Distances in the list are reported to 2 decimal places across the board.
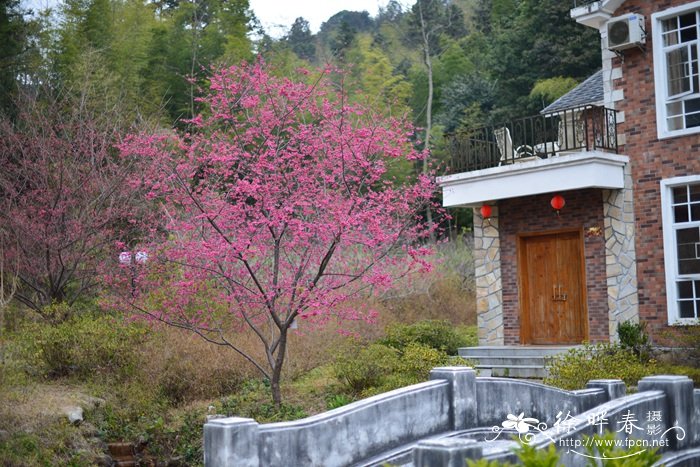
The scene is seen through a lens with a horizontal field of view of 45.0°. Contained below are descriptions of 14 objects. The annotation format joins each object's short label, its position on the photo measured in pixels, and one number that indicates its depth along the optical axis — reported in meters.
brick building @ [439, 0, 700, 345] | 11.89
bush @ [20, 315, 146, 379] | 11.29
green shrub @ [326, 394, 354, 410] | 10.75
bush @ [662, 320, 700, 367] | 10.86
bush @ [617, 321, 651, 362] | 11.45
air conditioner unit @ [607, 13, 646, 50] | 12.16
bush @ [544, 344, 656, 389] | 10.09
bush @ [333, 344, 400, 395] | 11.23
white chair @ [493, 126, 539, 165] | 13.18
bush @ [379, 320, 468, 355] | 13.46
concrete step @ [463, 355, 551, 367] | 12.21
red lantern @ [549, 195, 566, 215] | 12.55
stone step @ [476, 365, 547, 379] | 11.99
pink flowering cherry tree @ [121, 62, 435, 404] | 9.87
